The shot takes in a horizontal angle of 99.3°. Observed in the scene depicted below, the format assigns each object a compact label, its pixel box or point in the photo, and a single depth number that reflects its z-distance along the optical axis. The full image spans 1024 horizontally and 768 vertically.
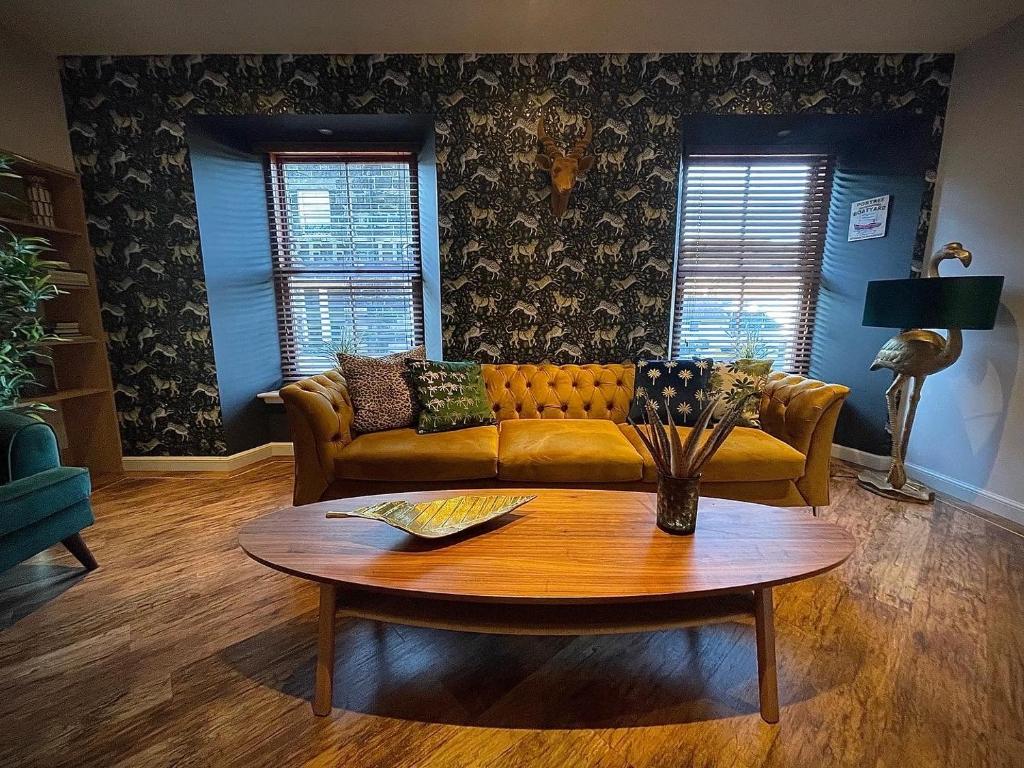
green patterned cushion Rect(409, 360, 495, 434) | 2.53
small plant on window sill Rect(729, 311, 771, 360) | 3.54
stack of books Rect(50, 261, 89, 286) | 2.71
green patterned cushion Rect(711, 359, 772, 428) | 2.54
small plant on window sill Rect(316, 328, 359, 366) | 3.54
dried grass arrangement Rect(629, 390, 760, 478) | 1.27
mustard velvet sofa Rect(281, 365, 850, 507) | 2.21
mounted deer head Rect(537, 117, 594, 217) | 2.80
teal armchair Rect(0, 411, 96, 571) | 1.63
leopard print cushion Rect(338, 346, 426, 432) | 2.48
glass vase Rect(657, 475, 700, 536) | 1.35
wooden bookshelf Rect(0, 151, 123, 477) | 2.86
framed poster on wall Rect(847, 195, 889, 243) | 3.09
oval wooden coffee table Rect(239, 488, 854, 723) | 1.11
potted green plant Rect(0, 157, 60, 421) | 2.12
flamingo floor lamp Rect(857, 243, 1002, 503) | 2.32
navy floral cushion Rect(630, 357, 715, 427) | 2.62
